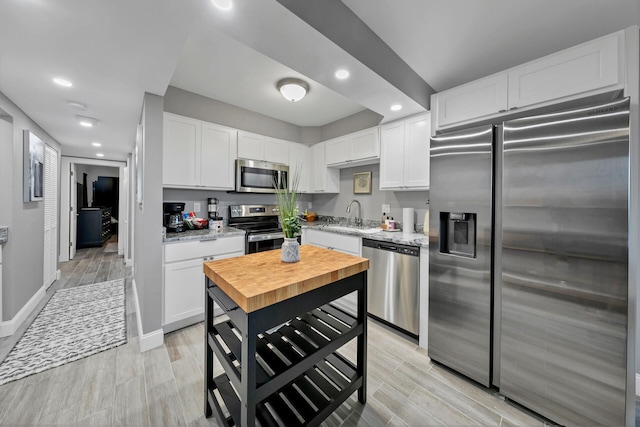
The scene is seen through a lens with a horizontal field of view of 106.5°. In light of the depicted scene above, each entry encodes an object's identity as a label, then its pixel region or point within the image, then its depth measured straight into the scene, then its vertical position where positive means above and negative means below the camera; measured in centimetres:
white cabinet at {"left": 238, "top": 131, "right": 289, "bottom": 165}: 327 +92
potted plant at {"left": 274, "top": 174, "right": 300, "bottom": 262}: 144 -11
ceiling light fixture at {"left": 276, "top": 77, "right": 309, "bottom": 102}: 253 +132
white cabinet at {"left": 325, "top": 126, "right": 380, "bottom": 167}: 311 +89
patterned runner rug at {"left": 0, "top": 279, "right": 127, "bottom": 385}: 197 -125
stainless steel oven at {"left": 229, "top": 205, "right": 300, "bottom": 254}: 300 -21
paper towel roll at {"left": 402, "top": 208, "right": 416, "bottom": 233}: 289 -9
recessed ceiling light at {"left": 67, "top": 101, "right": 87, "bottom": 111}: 235 +104
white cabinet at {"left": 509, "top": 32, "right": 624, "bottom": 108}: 143 +93
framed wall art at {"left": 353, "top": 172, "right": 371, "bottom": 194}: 355 +45
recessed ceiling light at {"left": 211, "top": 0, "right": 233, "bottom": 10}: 118 +104
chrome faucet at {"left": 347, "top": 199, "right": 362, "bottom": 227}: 367 -7
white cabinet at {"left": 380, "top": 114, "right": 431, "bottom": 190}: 256 +68
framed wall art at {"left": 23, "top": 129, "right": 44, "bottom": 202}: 263 +48
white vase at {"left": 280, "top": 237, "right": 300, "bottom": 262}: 147 -25
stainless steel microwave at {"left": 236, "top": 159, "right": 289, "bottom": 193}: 320 +51
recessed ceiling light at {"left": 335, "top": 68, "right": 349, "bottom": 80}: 181 +107
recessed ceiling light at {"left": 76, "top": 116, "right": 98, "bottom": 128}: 277 +105
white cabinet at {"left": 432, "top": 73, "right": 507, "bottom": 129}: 184 +94
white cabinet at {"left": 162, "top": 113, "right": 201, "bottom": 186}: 264 +68
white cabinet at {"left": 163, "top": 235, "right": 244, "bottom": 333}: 236 -72
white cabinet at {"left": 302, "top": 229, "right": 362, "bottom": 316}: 279 -41
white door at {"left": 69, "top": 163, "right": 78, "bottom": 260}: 494 -8
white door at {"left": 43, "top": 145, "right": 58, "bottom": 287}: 343 -11
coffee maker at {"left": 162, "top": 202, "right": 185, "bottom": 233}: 273 -9
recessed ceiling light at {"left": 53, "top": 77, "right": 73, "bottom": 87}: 191 +103
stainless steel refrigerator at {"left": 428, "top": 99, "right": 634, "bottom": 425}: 132 -29
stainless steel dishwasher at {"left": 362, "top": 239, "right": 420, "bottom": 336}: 230 -72
